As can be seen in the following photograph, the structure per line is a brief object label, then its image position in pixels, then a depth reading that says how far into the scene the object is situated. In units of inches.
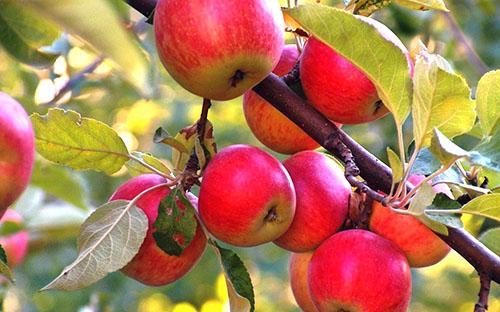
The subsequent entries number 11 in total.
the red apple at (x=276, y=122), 53.9
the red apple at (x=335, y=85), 51.9
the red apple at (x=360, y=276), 51.2
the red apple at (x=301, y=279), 53.9
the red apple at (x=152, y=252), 52.5
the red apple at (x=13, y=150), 46.1
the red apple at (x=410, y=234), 52.6
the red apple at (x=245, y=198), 51.0
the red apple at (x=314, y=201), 52.4
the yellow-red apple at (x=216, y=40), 49.3
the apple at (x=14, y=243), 63.1
